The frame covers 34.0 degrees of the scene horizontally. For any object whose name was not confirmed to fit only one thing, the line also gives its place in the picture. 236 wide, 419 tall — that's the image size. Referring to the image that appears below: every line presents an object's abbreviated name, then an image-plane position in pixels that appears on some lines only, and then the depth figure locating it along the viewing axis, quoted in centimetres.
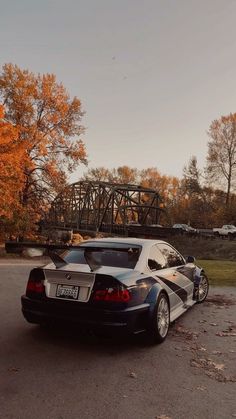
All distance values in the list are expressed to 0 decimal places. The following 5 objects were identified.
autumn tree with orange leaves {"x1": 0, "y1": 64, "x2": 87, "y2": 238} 3028
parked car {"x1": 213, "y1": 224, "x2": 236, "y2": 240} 4487
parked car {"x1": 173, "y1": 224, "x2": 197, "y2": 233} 5482
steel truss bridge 4397
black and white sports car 488
